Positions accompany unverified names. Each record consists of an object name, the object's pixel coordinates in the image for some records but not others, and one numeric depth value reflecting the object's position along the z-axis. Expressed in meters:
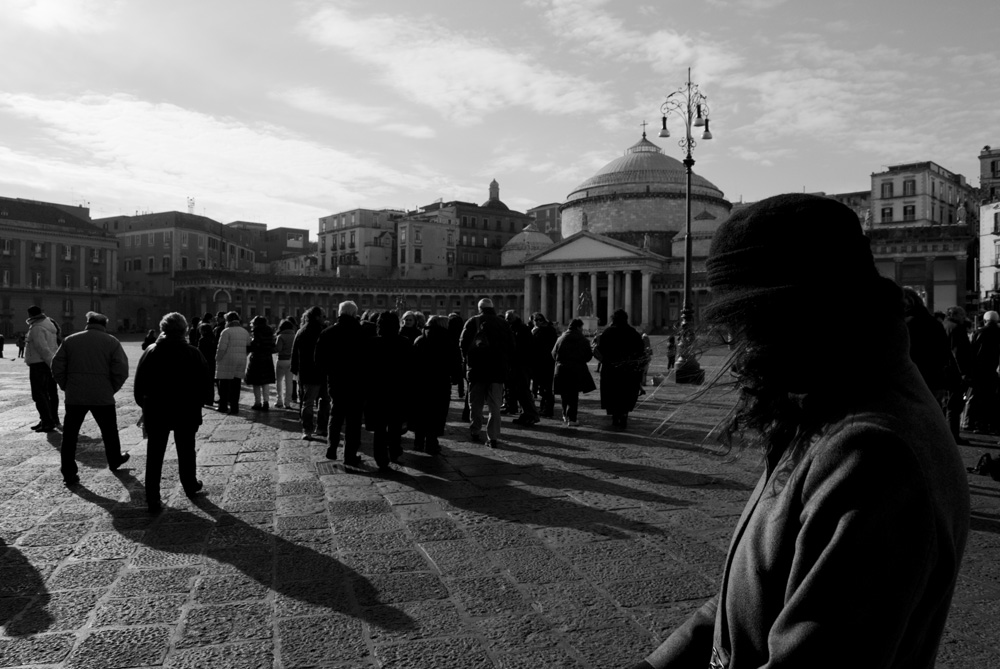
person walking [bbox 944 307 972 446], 10.07
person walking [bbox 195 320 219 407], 14.34
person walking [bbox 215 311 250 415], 13.02
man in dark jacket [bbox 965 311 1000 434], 10.20
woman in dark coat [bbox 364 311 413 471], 8.08
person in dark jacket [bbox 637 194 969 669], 1.03
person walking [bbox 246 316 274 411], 13.02
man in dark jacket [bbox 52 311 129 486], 7.43
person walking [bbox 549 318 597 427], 11.28
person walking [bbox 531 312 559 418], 13.23
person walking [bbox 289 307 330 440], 10.15
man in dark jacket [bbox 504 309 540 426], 11.58
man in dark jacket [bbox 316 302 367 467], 8.09
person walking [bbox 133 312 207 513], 6.62
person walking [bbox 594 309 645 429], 11.05
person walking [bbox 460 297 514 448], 9.66
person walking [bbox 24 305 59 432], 10.62
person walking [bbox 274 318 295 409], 13.70
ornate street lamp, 20.00
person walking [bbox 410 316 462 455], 8.98
